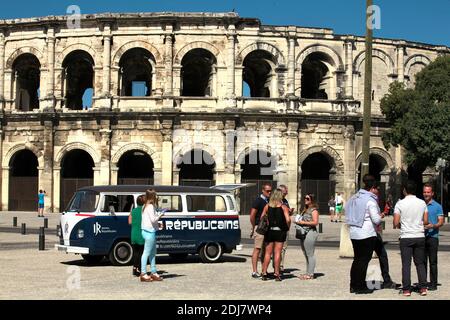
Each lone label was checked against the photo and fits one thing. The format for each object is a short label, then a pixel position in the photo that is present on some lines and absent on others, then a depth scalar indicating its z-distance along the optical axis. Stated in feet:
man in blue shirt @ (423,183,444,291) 40.60
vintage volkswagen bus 53.26
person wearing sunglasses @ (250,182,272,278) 46.34
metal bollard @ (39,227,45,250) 65.46
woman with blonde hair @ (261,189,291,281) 44.37
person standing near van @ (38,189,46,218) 118.61
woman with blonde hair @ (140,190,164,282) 44.01
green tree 114.73
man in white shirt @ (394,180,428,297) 38.71
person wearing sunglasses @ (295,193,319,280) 45.93
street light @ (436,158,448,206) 115.85
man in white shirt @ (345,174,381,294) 38.78
